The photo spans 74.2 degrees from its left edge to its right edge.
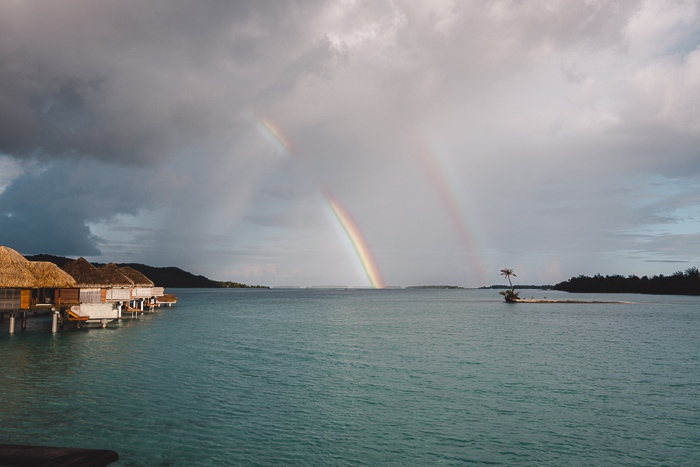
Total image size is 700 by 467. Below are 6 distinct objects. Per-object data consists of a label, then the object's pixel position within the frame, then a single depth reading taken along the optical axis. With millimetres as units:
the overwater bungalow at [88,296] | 51719
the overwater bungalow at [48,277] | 46375
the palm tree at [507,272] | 153688
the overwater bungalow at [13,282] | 42656
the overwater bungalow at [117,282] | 65938
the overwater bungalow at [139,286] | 77625
